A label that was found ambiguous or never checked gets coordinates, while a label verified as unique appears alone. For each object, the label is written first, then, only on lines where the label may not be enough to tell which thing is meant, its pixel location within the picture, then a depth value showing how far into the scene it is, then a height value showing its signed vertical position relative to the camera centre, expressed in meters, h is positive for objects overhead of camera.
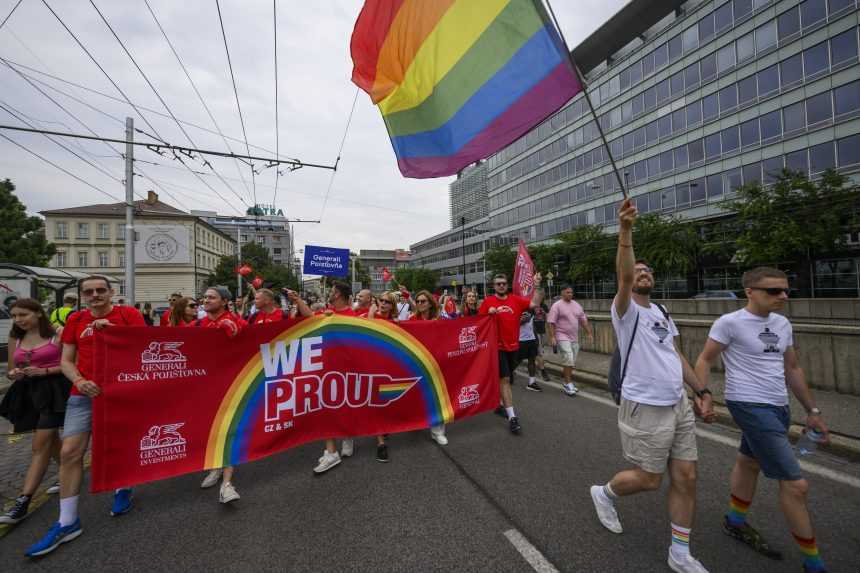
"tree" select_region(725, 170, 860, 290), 19.75 +3.47
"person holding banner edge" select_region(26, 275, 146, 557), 2.87 -0.71
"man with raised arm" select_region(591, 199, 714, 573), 2.38 -0.78
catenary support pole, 11.23 +2.93
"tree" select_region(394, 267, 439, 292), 82.38 +4.23
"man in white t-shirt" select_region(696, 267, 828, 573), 2.41 -0.67
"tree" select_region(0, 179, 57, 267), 24.31 +5.28
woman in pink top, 3.17 -0.63
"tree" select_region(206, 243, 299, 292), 42.09 +4.06
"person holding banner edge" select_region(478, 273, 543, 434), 5.19 -0.39
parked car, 23.94 -0.53
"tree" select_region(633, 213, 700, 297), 27.70 +3.20
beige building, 47.62 +8.98
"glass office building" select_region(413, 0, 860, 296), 24.91 +14.76
